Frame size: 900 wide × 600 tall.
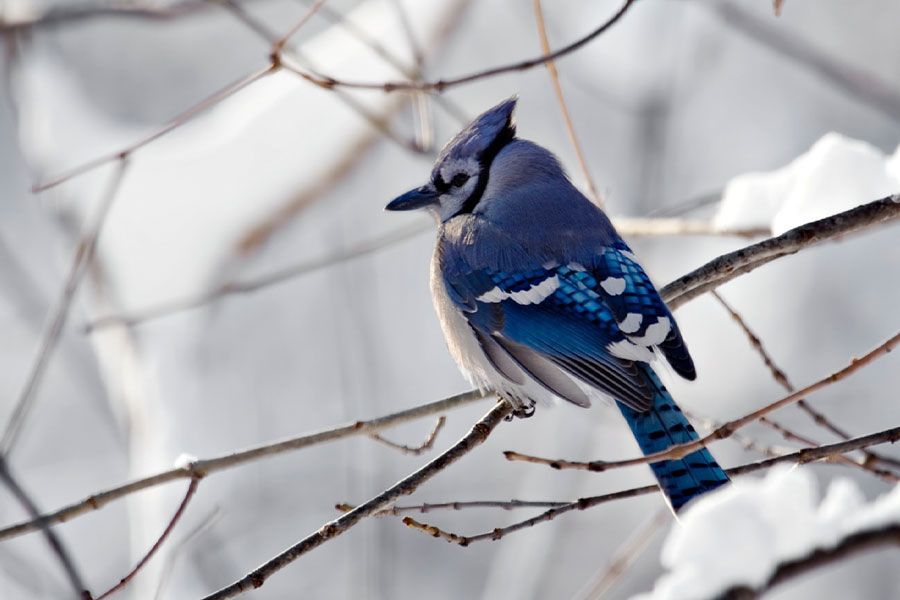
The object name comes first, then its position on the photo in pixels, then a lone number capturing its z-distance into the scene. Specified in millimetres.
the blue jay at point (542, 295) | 4504
